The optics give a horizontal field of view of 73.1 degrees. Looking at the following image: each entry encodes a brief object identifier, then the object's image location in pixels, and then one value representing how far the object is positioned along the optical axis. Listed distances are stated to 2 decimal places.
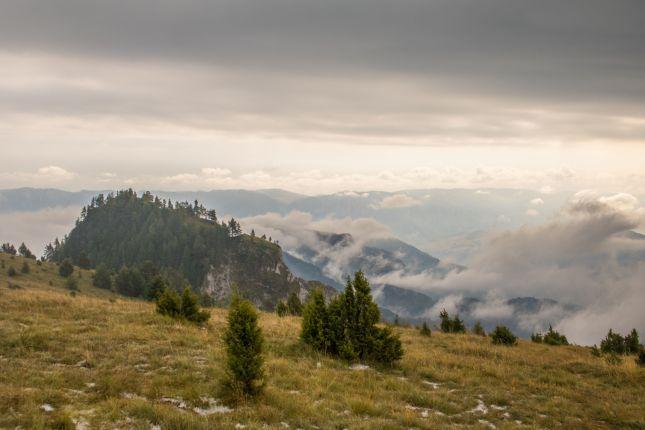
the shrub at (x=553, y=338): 33.43
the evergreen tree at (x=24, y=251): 141.74
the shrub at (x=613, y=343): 28.92
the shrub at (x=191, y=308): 24.16
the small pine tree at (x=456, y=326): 35.58
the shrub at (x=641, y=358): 21.95
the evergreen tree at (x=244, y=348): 12.68
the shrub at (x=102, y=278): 111.12
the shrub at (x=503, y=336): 28.81
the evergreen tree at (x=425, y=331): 30.36
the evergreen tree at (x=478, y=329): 36.59
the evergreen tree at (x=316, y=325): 19.61
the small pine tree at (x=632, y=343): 28.89
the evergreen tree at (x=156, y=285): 64.84
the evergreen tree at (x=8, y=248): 145.70
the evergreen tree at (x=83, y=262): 143.75
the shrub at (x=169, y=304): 24.34
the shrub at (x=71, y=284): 94.25
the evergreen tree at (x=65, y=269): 107.33
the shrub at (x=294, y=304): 46.88
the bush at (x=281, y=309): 37.44
